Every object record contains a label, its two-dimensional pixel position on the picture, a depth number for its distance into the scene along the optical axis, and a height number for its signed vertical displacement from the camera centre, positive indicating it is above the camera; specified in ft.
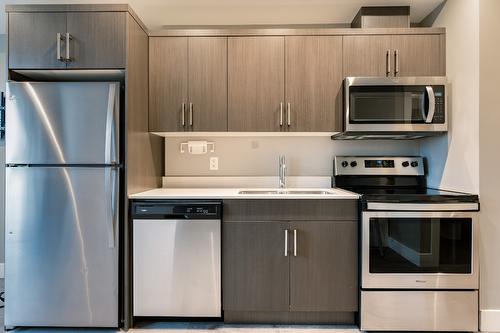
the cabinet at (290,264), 6.48 -2.22
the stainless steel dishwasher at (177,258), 6.46 -2.08
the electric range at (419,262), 6.24 -2.10
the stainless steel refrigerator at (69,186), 6.22 -0.53
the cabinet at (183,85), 7.54 +1.90
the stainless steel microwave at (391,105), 7.02 +1.33
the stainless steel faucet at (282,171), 8.39 -0.27
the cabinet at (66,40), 6.39 +2.57
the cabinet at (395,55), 7.34 +2.60
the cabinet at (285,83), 7.47 +1.95
